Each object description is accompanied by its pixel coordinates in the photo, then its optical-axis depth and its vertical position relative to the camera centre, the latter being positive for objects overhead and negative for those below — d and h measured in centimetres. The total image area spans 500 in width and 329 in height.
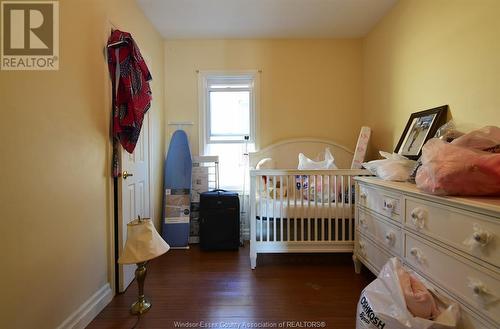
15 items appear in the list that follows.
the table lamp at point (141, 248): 153 -53
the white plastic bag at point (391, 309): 104 -65
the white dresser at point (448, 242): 93 -38
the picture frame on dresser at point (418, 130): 181 +26
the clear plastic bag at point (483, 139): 120 +11
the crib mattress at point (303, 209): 228 -42
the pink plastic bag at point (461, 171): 106 -4
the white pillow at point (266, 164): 287 -1
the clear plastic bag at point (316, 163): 255 +0
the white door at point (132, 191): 193 -24
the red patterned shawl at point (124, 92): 185 +54
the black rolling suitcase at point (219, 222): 273 -64
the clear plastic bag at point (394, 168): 170 -3
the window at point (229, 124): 317 +50
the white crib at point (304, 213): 228 -46
